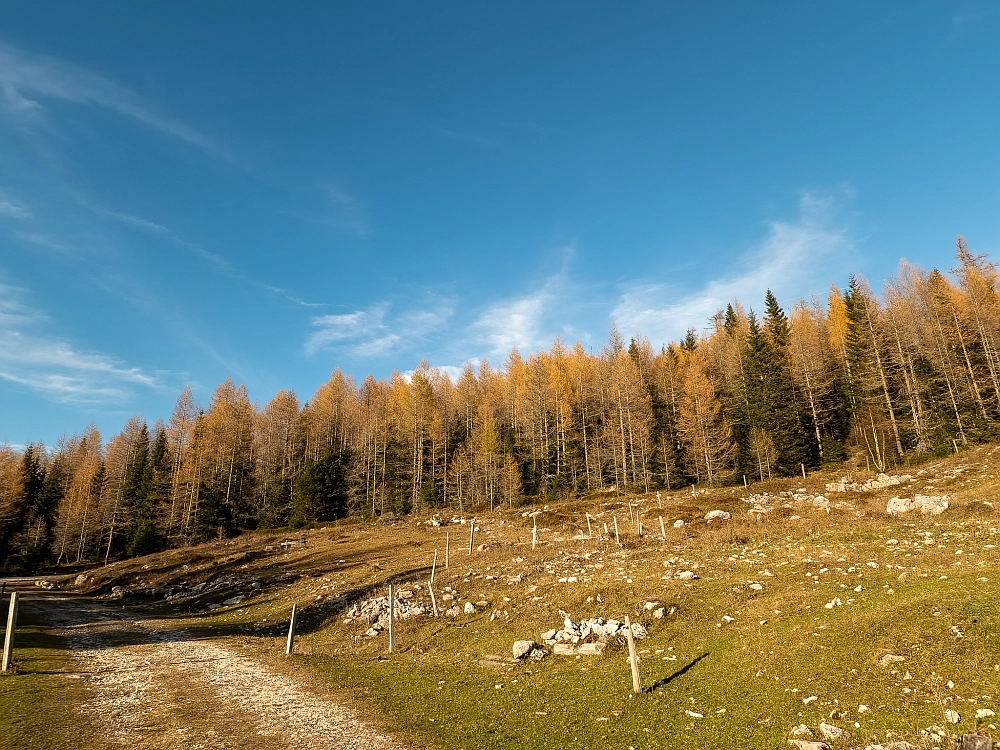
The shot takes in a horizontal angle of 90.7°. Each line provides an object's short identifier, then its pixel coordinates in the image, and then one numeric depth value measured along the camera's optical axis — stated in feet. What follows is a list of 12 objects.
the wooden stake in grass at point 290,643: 67.75
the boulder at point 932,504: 83.41
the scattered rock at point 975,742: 24.91
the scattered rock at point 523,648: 54.49
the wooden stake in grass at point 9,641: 55.26
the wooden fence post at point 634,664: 41.06
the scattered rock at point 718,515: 113.80
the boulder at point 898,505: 88.74
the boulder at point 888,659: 36.63
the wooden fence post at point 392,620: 65.46
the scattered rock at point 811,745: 28.73
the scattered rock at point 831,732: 29.66
